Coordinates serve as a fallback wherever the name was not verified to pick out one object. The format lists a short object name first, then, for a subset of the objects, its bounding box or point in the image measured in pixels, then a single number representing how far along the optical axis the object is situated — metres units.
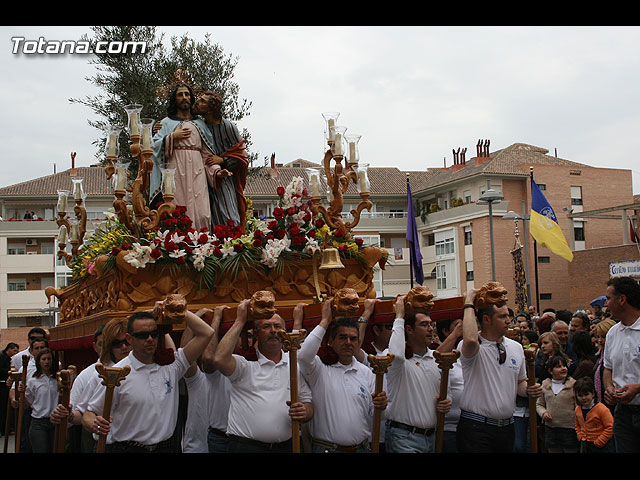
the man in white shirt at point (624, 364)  5.73
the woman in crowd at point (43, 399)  8.39
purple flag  20.69
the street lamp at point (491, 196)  20.78
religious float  7.30
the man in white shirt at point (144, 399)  5.02
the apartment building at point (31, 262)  47.50
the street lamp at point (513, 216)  25.11
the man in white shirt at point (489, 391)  5.54
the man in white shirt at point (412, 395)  5.44
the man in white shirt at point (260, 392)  5.13
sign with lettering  29.98
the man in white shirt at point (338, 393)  5.27
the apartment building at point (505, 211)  48.19
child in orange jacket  6.46
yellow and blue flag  21.27
